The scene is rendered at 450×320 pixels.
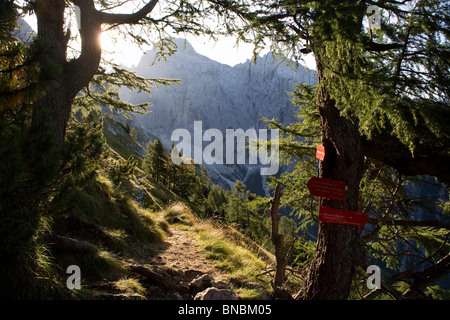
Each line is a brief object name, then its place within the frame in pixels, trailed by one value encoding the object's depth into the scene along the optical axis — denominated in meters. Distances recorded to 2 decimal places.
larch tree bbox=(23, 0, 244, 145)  4.25
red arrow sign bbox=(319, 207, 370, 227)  3.30
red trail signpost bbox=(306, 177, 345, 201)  3.33
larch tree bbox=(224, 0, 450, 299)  2.30
